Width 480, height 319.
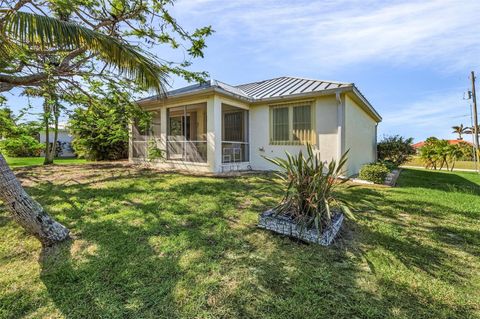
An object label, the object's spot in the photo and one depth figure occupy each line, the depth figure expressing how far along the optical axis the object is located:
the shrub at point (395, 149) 17.78
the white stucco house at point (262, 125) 9.66
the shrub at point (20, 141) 10.38
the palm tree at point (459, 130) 37.71
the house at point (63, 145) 23.00
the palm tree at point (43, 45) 3.37
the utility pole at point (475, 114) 18.58
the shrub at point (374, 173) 8.73
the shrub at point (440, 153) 20.44
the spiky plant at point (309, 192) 3.95
